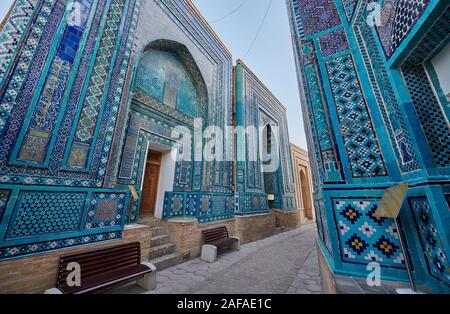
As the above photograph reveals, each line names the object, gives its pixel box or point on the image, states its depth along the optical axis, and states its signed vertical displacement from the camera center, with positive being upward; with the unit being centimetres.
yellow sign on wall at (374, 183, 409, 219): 179 +1
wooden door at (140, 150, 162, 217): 594 +63
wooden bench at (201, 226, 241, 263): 474 -119
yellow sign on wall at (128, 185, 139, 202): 438 +25
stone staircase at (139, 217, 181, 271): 411 -113
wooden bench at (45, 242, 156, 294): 245 -110
